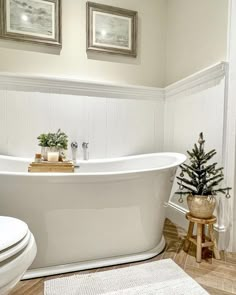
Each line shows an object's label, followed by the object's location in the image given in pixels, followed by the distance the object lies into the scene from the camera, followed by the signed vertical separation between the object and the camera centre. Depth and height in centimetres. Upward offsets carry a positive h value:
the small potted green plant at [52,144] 191 -7
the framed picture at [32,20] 214 +112
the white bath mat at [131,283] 132 -91
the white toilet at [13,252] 84 -47
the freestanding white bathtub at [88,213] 138 -51
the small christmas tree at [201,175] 170 -30
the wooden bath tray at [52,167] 173 -24
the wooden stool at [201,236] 164 -74
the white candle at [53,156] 187 -18
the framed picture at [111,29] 241 +117
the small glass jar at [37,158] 186 -19
